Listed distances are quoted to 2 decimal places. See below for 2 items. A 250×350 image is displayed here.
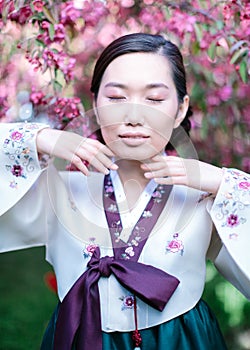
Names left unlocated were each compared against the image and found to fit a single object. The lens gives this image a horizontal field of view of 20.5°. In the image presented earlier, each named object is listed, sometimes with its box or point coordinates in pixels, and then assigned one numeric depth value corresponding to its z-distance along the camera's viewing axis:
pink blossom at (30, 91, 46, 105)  2.06
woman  1.61
